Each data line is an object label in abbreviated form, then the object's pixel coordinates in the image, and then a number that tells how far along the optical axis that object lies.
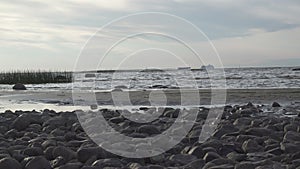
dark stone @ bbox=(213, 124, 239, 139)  8.66
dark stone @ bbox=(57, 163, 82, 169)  5.88
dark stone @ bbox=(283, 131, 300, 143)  7.72
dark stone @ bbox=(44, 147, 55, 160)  6.68
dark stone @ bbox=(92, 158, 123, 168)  5.93
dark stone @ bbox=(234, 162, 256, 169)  5.65
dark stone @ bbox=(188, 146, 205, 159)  6.74
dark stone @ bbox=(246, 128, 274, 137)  8.48
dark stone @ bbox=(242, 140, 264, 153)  7.07
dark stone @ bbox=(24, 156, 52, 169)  6.03
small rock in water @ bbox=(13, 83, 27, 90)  37.34
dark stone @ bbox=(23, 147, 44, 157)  6.86
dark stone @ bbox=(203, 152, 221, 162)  6.34
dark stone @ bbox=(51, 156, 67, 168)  6.20
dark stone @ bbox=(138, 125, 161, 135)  8.93
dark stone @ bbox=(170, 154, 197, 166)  6.39
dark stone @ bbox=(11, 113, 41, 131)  10.12
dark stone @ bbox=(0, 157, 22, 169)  6.01
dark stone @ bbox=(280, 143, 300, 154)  6.83
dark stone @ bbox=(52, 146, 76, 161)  6.51
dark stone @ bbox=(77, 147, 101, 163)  6.39
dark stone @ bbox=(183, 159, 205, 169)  5.89
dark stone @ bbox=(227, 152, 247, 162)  6.48
